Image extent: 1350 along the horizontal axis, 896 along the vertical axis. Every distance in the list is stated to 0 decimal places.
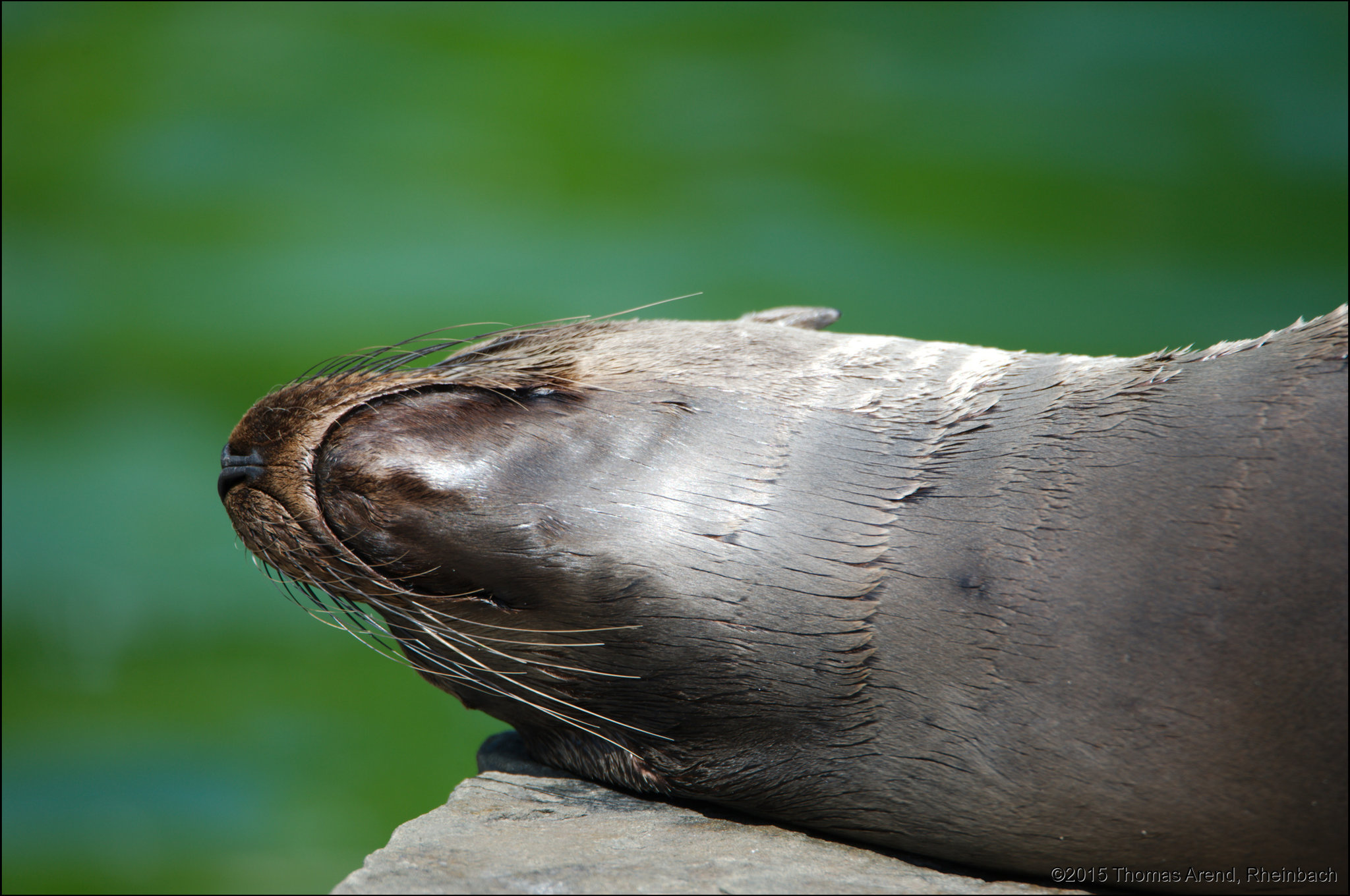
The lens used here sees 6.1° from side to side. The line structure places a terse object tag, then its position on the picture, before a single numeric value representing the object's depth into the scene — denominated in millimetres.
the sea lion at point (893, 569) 4938
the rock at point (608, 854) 4952
